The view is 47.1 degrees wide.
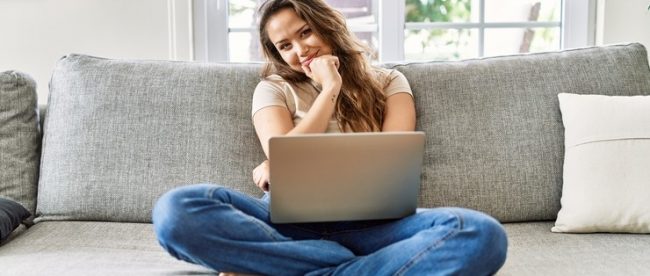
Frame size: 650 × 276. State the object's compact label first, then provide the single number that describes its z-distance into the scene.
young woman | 1.35
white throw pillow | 1.77
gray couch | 1.91
